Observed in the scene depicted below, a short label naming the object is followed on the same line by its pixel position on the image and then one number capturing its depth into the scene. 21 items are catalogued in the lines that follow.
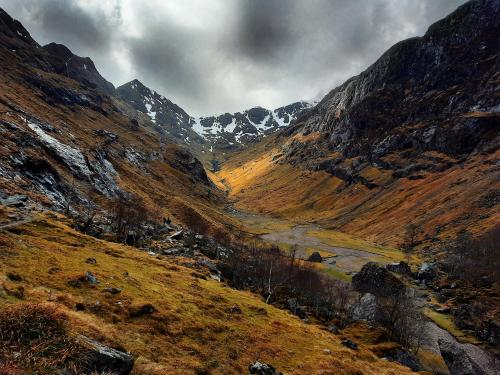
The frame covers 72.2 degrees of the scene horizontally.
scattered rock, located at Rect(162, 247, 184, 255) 89.68
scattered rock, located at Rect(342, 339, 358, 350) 54.52
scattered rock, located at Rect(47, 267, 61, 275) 34.25
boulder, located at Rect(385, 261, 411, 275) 133.50
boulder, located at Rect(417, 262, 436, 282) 127.29
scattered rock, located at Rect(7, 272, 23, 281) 28.28
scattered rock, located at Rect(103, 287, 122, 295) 34.78
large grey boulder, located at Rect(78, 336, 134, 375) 14.03
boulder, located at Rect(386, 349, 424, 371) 58.10
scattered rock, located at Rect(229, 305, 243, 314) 47.44
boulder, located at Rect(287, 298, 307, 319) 75.16
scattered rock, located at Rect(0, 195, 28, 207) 60.66
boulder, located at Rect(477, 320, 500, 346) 80.00
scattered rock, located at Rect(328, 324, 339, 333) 68.50
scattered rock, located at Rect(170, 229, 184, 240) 108.44
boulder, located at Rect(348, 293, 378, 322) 84.06
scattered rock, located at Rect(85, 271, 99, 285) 35.28
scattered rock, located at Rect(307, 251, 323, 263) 163.12
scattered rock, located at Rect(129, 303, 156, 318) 32.19
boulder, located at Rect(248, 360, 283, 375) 28.27
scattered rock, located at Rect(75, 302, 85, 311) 27.70
